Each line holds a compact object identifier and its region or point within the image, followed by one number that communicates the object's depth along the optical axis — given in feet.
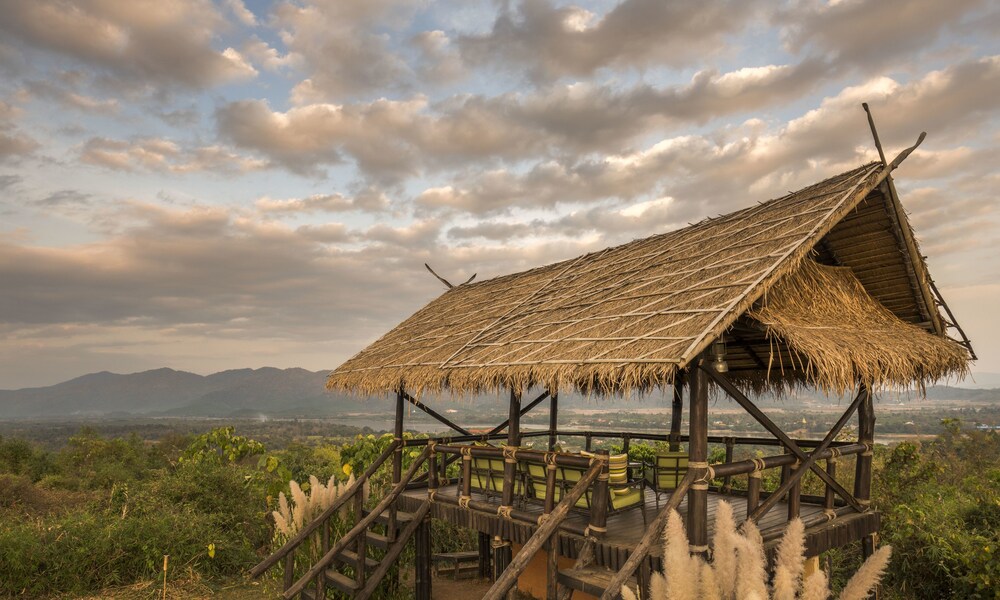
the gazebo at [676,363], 17.53
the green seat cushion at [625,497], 20.58
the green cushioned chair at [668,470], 21.86
